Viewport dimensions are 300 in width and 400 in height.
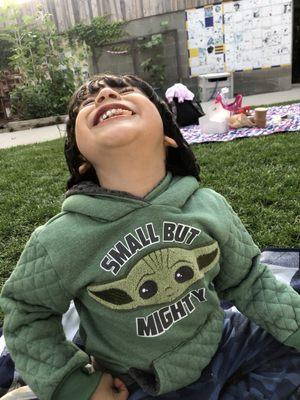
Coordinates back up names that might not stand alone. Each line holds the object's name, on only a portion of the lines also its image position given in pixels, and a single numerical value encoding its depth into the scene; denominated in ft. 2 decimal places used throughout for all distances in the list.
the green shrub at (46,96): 28.04
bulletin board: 28.94
